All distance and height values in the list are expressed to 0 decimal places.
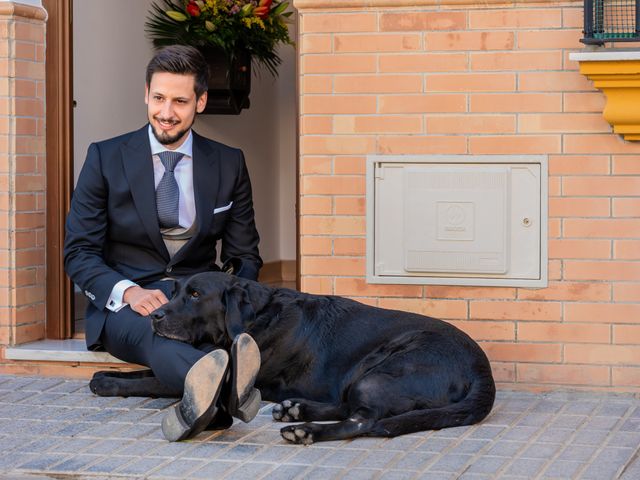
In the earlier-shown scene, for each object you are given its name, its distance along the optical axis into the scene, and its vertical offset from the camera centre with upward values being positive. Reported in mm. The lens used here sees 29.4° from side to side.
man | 5215 +49
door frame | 5980 +352
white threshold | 5695 -602
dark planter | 7879 +945
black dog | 4527 -496
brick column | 5785 +254
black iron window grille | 5035 +867
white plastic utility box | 5398 +39
